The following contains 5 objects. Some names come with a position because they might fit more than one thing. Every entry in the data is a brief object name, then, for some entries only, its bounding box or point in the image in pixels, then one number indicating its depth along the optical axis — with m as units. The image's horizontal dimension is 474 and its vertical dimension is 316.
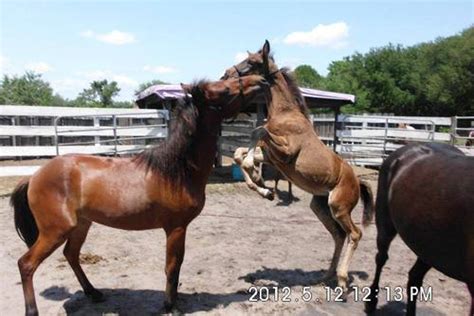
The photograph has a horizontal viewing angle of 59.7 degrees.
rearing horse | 4.31
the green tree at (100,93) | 55.94
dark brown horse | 2.78
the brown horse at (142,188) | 3.39
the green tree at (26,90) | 35.60
